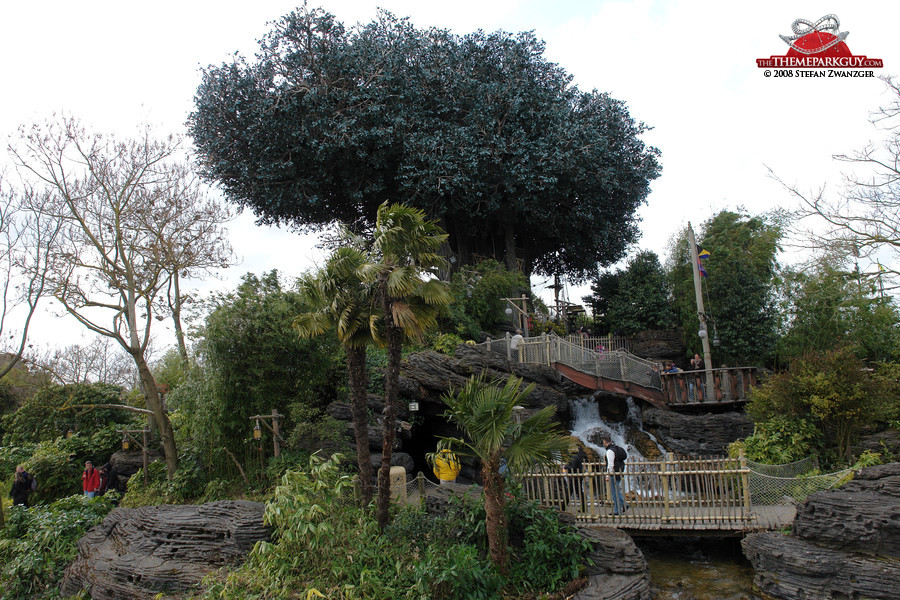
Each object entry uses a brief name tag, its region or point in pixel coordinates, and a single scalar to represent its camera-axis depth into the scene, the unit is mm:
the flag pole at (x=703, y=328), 17859
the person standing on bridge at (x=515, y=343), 19875
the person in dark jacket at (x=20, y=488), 14695
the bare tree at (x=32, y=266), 14945
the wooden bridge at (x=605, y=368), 19016
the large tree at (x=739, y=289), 21625
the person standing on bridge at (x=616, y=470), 10984
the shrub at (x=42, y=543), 12227
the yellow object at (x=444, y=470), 12992
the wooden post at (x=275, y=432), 13078
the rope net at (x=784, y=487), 11203
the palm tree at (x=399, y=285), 9812
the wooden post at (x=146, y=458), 15832
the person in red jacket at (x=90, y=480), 15156
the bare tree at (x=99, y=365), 32031
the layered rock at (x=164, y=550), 10422
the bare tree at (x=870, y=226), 14578
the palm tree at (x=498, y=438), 8867
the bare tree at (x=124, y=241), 15070
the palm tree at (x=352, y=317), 10234
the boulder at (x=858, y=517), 8820
